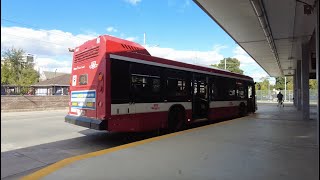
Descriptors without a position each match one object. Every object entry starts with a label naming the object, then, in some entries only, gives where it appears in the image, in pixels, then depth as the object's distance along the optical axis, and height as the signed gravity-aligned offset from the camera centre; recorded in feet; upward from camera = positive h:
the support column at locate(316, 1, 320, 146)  12.66 +1.77
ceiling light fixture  37.56 +9.81
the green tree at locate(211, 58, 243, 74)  325.50 +30.02
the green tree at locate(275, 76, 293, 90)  324.80 +13.18
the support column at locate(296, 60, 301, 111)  89.50 +4.00
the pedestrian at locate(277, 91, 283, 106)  115.96 -0.82
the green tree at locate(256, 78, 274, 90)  339.77 +10.91
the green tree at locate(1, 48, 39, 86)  134.82 +10.93
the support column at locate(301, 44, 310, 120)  59.77 +3.36
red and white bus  32.65 +0.70
